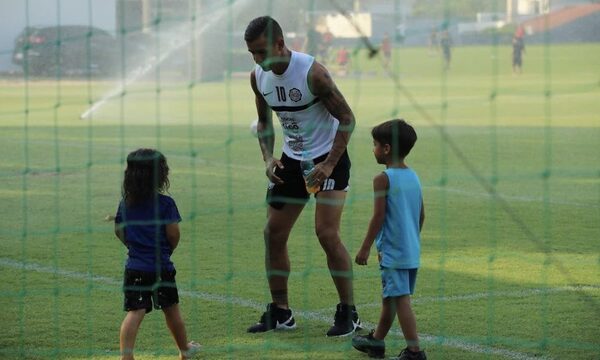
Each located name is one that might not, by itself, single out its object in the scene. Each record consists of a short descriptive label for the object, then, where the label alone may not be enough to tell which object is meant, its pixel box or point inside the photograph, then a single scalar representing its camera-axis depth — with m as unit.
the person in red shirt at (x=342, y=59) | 50.59
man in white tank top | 13.09
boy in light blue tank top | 12.01
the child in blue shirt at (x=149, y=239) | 11.84
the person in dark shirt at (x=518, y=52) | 63.44
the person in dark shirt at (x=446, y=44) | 57.79
